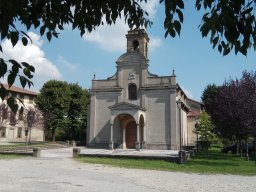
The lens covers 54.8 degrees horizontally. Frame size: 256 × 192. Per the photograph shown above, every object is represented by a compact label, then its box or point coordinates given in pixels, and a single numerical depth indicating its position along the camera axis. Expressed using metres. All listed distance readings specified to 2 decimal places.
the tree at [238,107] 17.52
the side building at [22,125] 32.82
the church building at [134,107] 28.80
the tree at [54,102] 37.44
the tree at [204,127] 39.49
